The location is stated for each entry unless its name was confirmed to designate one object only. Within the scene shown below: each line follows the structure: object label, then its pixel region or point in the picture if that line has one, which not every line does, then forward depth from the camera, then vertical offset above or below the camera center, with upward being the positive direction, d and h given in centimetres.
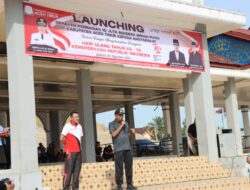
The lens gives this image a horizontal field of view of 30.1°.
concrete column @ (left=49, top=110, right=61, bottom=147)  2130 +138
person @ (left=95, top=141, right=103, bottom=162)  1549 +7
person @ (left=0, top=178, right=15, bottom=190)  507 -26
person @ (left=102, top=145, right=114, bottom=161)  1642 -3
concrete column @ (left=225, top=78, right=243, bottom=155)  1677 +131
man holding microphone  858 +8
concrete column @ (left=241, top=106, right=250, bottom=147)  2485 +135
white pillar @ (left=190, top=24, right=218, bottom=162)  1212 +95
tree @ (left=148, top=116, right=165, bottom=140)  7701 +421
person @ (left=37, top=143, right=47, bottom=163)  1726 +11
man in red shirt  818 +11
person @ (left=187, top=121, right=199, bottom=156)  1292 +24
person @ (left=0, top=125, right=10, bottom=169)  888 +36
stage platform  915 -54
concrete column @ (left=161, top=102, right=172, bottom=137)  2230 +155
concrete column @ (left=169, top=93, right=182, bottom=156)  1886 +112
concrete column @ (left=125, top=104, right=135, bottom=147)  2066 +164
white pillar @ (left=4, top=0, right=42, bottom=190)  845 +111
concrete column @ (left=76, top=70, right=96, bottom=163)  1230 +113
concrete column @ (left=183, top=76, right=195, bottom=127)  1465 +130
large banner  929 +251
